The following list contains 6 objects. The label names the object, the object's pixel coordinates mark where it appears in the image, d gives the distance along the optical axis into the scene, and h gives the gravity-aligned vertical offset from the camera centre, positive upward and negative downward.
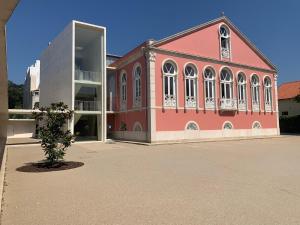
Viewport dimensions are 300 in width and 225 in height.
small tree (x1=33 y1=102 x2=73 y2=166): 10.16 -0.23
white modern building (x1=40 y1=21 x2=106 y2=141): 22.94 +5.10
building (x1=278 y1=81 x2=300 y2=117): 38.25 +3.39
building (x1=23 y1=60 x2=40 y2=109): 42.78 +7.50
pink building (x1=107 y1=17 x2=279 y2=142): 21.53 +3.43
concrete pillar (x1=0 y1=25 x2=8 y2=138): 4.93 +1.59
